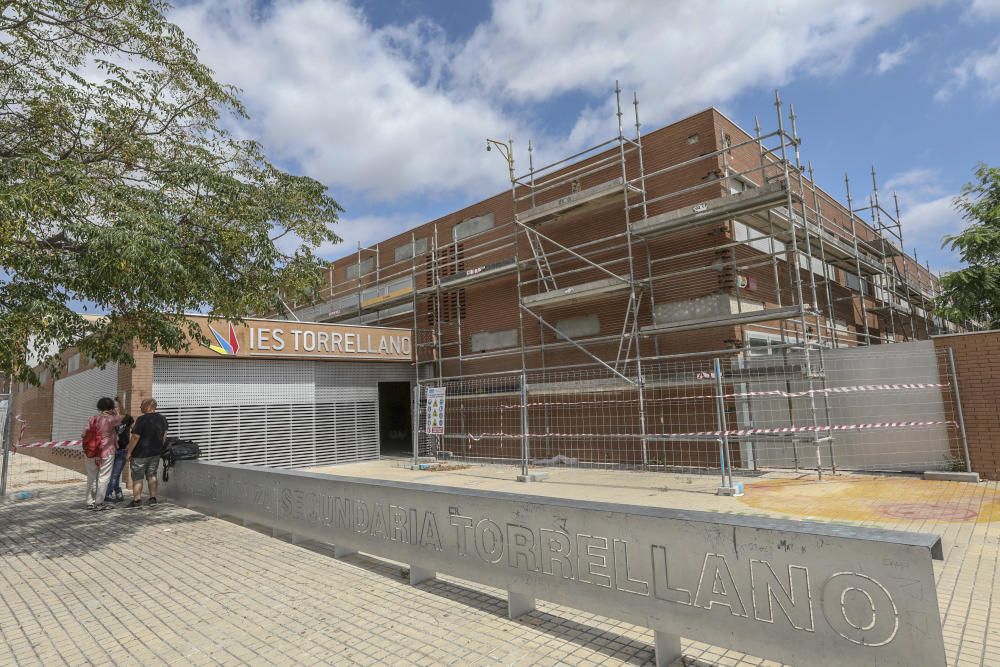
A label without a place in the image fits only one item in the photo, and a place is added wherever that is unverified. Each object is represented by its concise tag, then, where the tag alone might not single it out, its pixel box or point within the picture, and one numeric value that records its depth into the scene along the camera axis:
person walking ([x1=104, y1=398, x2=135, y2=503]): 10.13
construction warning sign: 14.30
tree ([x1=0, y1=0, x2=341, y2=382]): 6.57
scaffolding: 12.33
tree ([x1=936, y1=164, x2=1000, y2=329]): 16.19
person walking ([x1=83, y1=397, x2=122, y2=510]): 9.63
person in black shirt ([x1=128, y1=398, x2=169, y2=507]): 9.52
